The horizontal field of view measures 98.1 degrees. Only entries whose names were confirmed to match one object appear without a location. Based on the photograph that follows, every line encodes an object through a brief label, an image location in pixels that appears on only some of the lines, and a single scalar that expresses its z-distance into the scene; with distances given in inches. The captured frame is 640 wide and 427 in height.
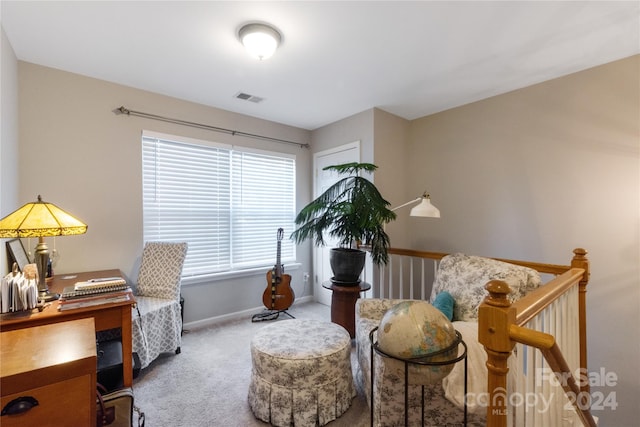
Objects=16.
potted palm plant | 96.1
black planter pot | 97.3
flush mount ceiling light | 71.7
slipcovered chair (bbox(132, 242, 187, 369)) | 85.0
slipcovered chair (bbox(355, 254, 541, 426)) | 51.4
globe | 35.8
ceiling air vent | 113.8
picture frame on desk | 73.0
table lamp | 56.3
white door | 139.7
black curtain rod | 105.4
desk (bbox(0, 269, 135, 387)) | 52.8
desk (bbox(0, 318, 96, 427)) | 32.3
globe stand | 35.5
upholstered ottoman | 64.3
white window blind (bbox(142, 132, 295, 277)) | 114.1
